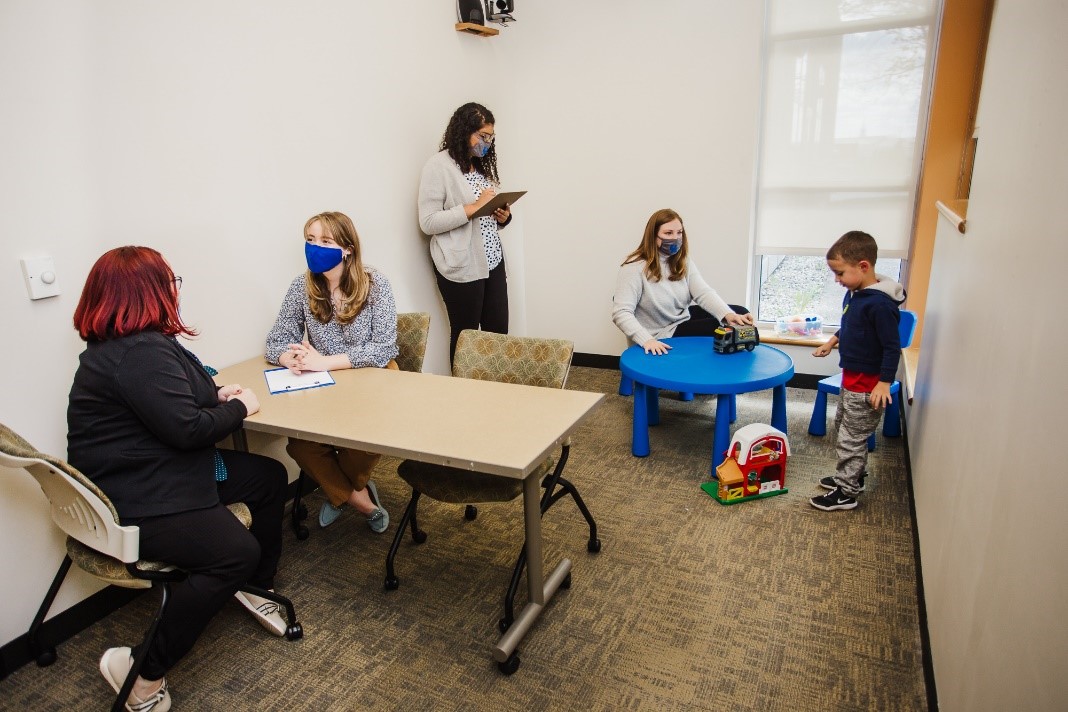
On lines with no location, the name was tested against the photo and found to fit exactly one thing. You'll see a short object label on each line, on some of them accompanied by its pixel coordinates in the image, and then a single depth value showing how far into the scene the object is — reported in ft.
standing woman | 11.58
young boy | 8.57
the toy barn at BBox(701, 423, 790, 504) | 9.42
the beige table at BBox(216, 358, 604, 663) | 6.00
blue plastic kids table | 9.76
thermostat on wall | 6.66
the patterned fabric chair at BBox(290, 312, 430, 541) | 9.41
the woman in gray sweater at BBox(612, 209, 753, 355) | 11.67
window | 12.12
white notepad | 7.88
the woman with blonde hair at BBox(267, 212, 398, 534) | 8.49
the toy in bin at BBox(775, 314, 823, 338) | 14.15
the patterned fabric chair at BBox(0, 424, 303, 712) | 5.36
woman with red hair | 5.90
